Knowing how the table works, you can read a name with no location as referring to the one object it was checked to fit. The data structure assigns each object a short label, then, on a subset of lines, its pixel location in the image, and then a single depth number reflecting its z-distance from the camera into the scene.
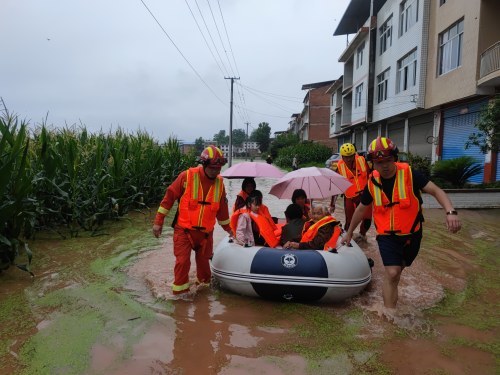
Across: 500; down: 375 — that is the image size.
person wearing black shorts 3.93
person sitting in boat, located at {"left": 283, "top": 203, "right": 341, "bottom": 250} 4.93
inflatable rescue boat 4.45
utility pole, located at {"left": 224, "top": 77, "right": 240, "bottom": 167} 39.02
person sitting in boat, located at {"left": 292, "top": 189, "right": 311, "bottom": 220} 5.77
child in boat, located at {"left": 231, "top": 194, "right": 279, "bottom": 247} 5.11
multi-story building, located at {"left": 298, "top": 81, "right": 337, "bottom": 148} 54.50
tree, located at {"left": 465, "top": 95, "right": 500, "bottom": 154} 10.19
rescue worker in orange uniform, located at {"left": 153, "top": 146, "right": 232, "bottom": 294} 4.60
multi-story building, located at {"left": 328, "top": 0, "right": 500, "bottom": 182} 14.43
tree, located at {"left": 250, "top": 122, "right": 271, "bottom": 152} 83.12
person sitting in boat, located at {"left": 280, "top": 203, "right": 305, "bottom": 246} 5.18
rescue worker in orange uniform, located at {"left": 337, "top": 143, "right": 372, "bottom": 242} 6.89
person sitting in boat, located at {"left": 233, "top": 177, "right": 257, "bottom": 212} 6.29
